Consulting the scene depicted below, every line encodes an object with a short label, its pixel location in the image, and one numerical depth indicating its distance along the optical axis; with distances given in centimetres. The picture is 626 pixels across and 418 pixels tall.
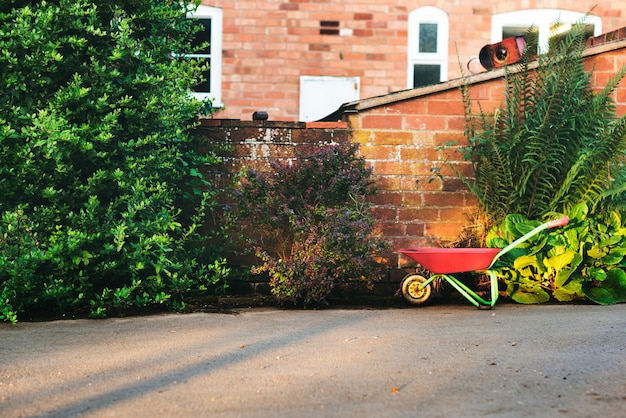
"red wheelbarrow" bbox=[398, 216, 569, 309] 707
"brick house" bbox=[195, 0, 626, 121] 1382
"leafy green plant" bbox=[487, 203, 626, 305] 739
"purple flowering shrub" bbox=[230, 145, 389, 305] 717
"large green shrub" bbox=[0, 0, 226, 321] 655
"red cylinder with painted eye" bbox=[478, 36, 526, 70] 902
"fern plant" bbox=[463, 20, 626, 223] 760
